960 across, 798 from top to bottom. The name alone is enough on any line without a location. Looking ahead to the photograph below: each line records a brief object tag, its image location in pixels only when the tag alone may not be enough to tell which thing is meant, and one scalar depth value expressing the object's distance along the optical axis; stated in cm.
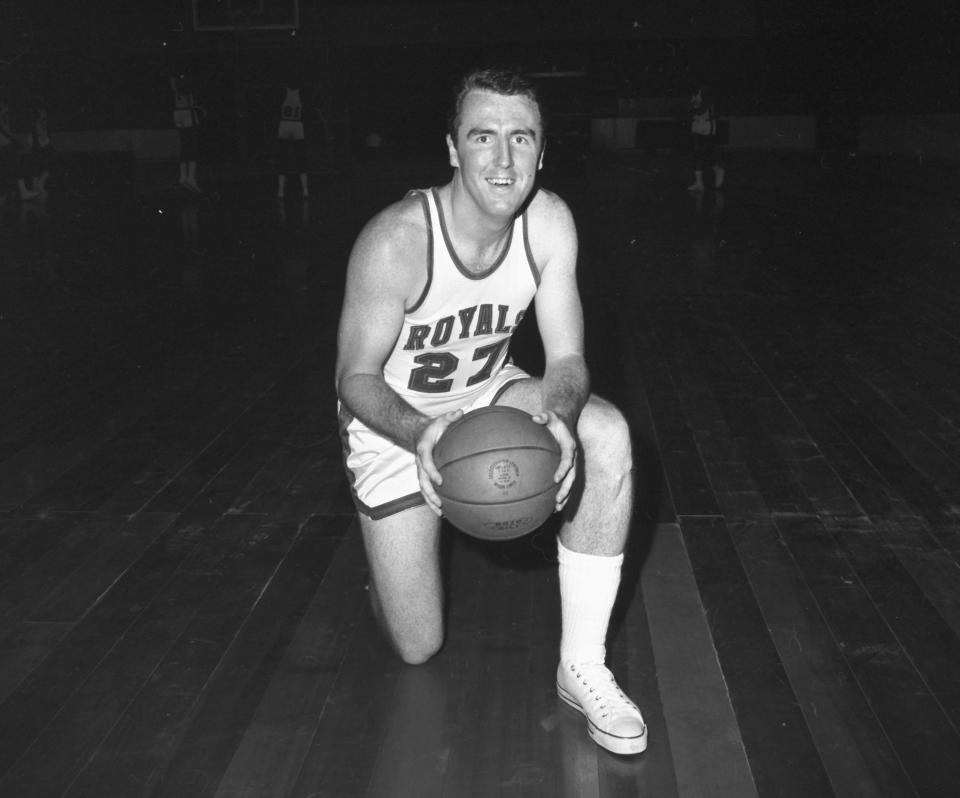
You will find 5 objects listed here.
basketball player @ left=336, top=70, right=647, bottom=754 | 201
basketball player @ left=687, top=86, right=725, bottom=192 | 1152
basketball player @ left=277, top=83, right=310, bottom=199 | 1099
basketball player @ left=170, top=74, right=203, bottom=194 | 1169
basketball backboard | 1386
